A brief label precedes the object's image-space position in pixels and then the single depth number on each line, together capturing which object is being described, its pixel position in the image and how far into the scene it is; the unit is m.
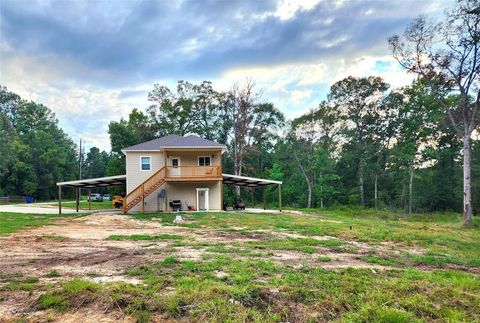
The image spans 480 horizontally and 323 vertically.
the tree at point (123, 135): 34.69
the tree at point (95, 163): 65.07
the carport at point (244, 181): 22.98
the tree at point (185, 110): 36.75
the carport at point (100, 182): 20.67
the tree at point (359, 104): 34.56
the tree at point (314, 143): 35.09
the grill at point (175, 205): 21.56
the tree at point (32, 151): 42.53
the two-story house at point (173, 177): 21.28
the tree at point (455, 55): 16.17
